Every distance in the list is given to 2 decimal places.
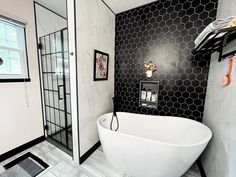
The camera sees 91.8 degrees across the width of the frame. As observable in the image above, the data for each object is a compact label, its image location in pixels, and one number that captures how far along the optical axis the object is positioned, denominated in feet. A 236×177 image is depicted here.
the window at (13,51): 5.19
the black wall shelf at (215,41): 2.91
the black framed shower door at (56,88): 6.09
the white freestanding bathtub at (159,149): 3.73
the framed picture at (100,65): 5.91
